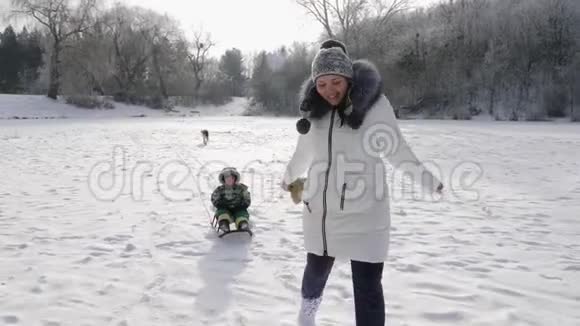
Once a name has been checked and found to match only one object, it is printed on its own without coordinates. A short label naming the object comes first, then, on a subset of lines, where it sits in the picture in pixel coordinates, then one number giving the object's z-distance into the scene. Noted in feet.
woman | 6.45
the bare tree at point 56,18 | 107.86
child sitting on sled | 13.93
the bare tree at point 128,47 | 140.46
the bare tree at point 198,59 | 170.91
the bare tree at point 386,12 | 113.80
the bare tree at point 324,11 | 109.19
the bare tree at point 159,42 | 148.25
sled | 13.53
